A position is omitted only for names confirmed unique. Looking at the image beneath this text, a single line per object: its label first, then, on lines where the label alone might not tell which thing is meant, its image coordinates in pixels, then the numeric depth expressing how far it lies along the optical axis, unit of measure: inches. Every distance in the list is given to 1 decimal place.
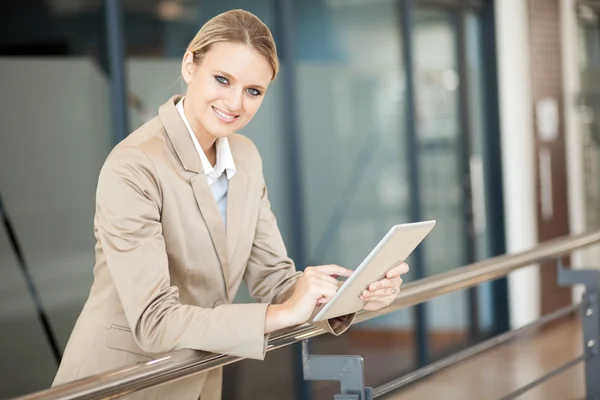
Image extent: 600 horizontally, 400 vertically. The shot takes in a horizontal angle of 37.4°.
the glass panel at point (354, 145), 178.9
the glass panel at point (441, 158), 218.5
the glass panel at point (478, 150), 239.5
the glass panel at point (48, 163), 119.0
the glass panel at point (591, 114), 281.1
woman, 60.2
